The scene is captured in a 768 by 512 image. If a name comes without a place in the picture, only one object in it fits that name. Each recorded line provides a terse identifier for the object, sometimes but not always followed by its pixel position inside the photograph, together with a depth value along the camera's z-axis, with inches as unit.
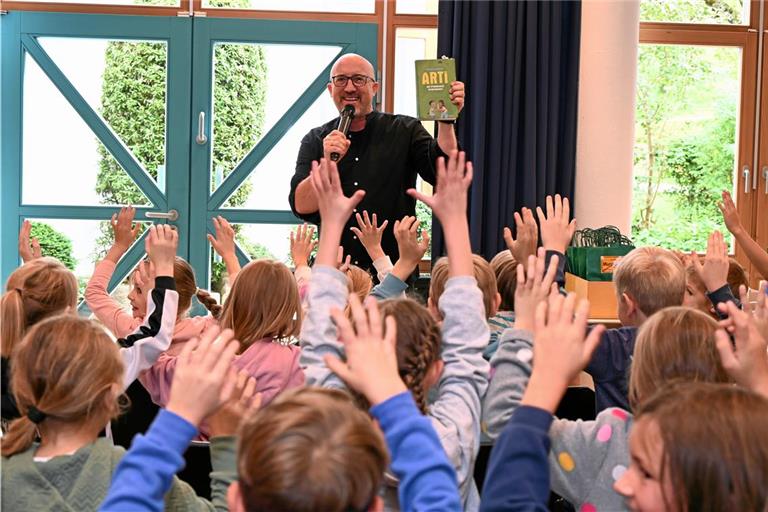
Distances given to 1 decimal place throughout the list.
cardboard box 165.2
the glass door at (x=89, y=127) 206.8
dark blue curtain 203.9
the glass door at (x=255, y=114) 207.8
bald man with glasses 149.4
